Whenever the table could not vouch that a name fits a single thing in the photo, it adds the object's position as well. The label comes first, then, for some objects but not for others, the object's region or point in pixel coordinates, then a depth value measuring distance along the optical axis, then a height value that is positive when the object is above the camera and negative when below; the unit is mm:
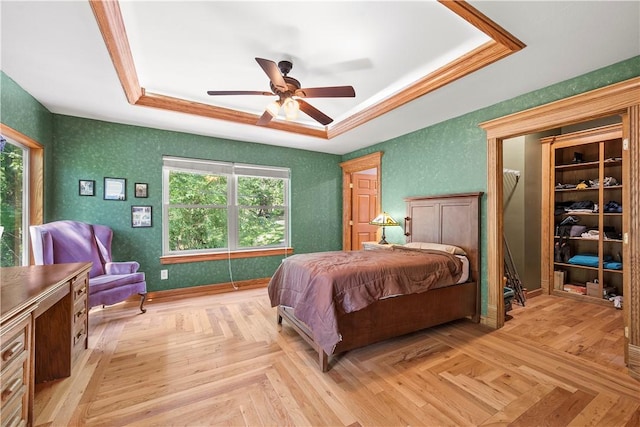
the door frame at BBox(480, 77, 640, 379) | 2033 +521
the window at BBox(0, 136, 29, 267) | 2564 +98
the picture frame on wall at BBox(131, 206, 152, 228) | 3697 -40
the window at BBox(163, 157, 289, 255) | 4008 +108
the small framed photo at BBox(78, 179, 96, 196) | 3422 +336
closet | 3551 -20
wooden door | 5383 +102
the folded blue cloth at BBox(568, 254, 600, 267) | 3604 -653
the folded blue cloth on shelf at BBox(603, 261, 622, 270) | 3413 -673
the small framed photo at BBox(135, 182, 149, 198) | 3725 +324
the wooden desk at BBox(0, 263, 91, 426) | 1218 -694
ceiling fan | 2182 +1024
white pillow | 3102 -413
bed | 2123 -694
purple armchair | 2635 -458
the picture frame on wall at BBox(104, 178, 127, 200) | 3549 +328
